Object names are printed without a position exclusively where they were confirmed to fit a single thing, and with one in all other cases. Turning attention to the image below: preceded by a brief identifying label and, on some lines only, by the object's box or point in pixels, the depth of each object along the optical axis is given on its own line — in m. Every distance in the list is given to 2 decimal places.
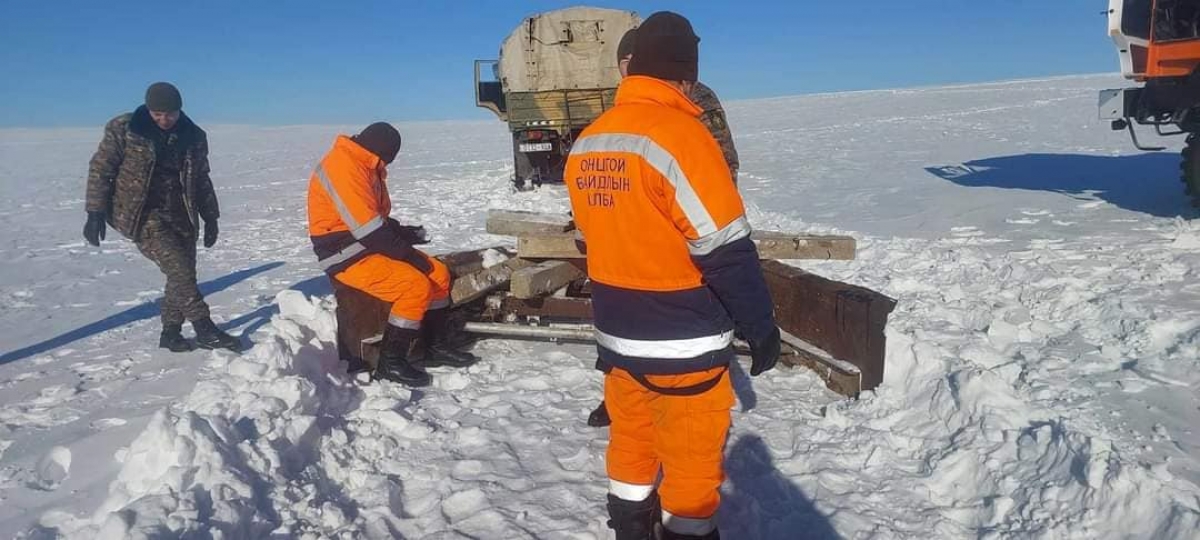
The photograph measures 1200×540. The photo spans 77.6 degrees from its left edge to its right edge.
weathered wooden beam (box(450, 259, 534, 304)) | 4.48
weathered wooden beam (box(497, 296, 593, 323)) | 4.43
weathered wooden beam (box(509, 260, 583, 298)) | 4.09
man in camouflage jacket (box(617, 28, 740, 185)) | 4.72
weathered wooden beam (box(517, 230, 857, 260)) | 4.03
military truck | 12.23
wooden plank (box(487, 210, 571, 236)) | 4.63
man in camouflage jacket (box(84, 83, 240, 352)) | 4.43
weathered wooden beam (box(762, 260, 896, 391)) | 3.55
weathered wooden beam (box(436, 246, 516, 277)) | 4.93
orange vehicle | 7.30
